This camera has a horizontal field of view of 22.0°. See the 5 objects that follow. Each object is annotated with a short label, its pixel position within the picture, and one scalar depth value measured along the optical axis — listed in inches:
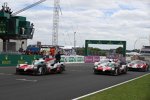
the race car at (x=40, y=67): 939.3
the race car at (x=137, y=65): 1459.4
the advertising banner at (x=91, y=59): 2509.8
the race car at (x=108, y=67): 1101.3
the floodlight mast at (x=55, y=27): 4450.5
